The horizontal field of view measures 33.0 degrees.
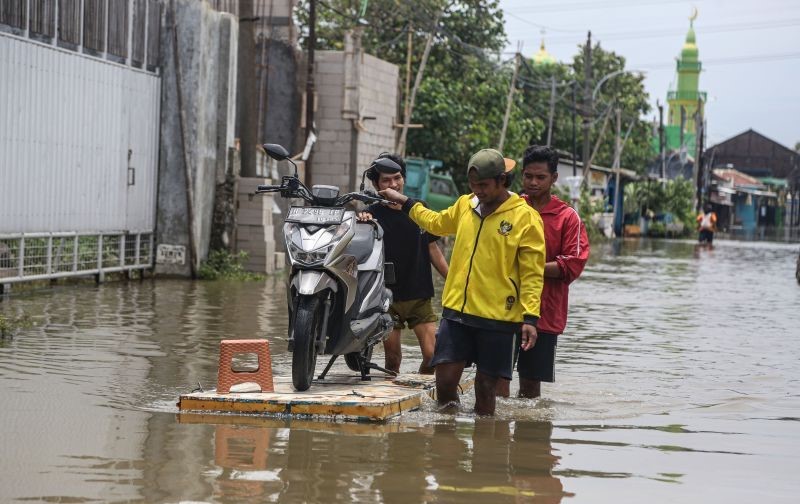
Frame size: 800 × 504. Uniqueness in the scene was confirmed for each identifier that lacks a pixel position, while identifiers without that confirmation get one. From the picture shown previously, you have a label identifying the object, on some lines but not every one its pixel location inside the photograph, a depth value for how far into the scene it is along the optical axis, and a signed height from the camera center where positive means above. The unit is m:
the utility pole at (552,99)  49.09 +4.07
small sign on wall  18.98 -0.84
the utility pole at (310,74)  24.90 +2.38
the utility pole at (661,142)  74.00 +4.12
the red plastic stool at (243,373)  7.79 -0.99
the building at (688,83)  120.06 +11.72
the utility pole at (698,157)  78.50 +3.32
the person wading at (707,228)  48.72 -0.50
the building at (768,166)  111.44 +4.40
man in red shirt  7.98 -0.25
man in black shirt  8.88 -0.37
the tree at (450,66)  38.53 +4.34
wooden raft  7.49 -1.14
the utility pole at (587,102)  51.67 +4.10
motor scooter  7.69 -0.46
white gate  15.02 +0.56
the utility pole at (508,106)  40.43 +3.00
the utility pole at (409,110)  32.16 +2.27
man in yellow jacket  7.37 -0.37
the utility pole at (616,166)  60.16 +2.01
